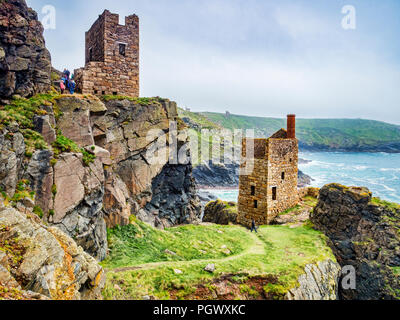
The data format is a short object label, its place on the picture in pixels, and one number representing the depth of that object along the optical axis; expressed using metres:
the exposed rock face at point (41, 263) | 6.04
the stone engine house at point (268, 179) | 23.36
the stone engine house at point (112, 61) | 19.78
